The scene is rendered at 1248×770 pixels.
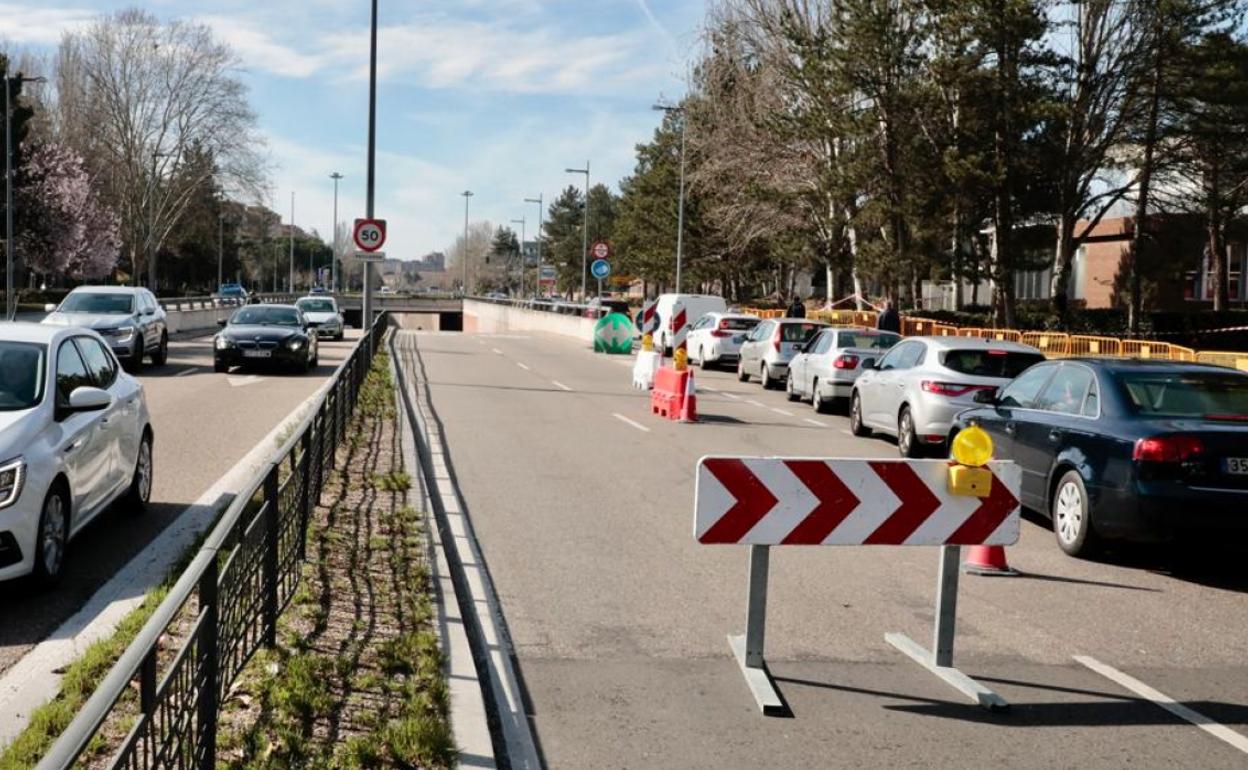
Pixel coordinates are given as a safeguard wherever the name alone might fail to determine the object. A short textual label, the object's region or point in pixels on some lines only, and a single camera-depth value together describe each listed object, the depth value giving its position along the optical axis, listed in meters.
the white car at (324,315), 42.28
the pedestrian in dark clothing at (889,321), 28.23
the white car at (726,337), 32.53
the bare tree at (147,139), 68.94
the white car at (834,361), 20.84
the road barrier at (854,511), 6.09
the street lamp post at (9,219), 38.32
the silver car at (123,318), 24.14
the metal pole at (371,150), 27.81
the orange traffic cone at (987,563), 8.80
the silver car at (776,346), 26.38
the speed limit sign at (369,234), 26.58
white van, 38.00
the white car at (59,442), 6.92
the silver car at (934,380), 14.73
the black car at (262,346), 24.64
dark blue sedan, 8.34
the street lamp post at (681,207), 49.06
